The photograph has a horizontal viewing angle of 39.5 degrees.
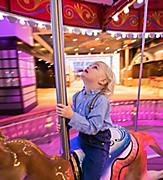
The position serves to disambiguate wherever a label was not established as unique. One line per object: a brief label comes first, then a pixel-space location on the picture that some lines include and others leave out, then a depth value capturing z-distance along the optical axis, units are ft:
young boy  2.91
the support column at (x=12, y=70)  16.02
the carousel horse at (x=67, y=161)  2.38
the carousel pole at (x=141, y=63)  4.15
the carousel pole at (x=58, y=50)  2.28
